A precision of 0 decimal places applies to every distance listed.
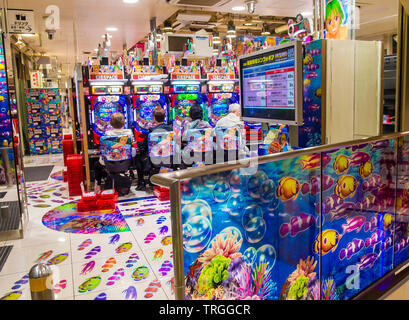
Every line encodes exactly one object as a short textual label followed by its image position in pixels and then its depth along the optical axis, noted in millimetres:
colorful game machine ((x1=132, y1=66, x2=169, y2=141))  7129
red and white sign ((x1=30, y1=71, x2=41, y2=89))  13523
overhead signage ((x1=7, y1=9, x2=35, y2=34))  6535
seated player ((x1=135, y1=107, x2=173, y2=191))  6391
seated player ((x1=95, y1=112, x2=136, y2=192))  5788
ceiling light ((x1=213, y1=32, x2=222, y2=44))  11631
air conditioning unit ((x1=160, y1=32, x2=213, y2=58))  7879
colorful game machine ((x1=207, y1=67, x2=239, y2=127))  8102
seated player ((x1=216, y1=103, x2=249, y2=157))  4946
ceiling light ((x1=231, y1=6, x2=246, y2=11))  7680
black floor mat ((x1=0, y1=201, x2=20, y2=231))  4460
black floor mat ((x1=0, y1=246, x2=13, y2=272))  3633
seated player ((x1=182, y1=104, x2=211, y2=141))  6457
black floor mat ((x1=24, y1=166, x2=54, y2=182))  7860
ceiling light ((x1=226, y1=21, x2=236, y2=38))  9453
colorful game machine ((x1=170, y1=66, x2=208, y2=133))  7562
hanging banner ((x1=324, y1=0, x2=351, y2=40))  2807
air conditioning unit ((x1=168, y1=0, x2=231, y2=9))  6109
